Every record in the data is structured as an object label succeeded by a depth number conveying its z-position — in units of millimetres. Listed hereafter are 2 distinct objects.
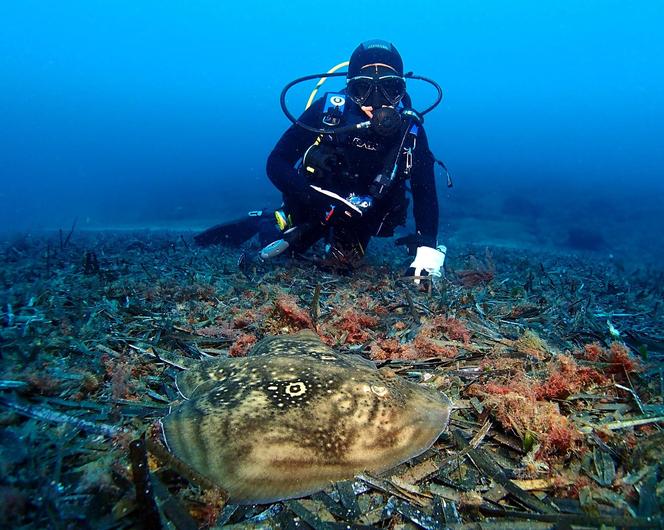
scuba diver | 974
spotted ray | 282
